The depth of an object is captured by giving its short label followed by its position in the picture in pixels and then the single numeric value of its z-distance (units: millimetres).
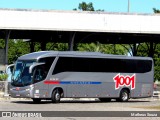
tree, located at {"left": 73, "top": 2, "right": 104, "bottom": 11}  119562
